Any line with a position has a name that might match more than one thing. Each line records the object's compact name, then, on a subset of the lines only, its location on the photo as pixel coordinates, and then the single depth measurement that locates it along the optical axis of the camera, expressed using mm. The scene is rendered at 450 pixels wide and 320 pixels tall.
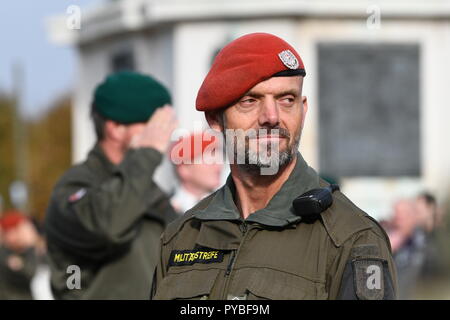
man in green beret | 10594
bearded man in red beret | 6395
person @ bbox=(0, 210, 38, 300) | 18766
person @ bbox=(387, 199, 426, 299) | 18375
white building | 24047
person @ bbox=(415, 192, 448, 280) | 21297
